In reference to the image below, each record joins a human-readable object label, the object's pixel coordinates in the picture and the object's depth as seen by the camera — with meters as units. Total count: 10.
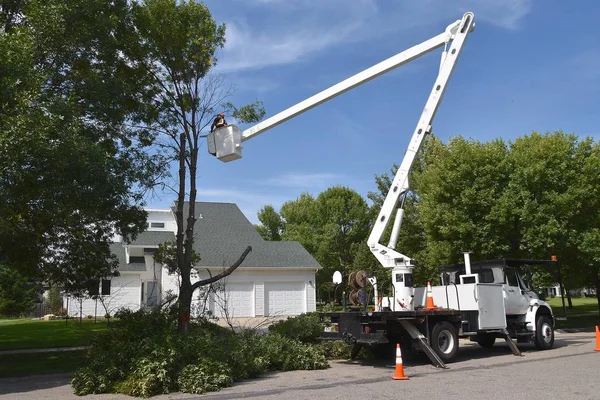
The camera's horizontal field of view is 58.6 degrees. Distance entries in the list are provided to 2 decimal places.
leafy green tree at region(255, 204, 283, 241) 63.88
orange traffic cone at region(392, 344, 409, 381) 10.74
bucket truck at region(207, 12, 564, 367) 12.66
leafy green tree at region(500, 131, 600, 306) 20.95
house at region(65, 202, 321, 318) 31.84
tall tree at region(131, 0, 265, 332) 15.31
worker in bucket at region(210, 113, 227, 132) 13.24
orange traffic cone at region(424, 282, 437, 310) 13.20
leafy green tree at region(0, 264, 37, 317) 38.09
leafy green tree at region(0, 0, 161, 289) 10.30
